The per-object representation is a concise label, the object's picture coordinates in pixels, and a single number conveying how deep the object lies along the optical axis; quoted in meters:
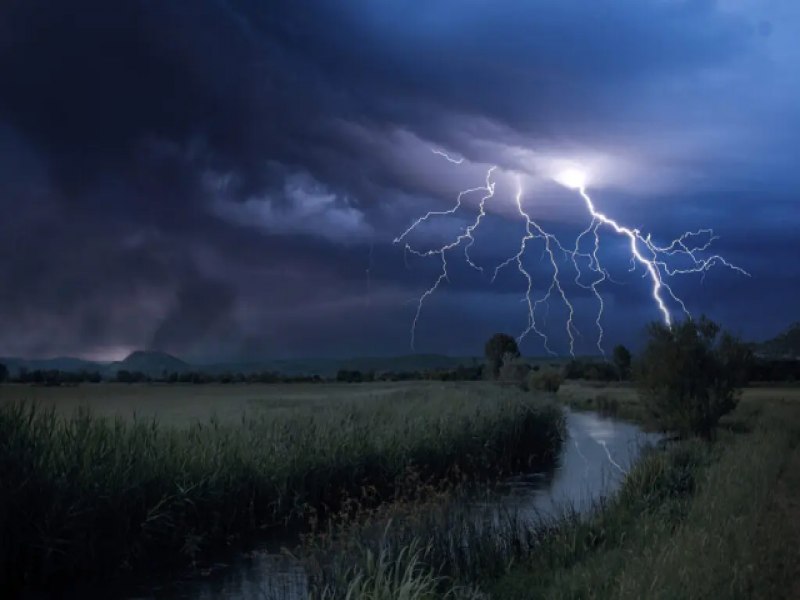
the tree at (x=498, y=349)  84.39
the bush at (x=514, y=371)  75.06
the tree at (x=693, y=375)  30.59
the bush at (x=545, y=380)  69.69
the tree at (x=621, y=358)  83.75
